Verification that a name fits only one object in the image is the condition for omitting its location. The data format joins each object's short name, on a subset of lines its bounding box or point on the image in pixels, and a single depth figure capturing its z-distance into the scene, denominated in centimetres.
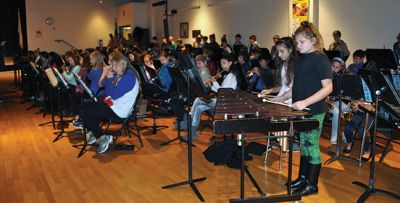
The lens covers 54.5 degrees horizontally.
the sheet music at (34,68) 816
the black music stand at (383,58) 630
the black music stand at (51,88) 610
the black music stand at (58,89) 573
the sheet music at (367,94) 410
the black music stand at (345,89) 427
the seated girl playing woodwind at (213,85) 532
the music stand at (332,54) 691
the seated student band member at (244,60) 666
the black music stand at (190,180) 376
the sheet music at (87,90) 498
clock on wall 1995
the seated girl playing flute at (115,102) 514
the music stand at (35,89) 890
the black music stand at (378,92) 321
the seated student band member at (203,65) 604
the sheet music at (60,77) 568
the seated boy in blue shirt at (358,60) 683
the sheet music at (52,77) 609
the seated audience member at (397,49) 688
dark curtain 1952
